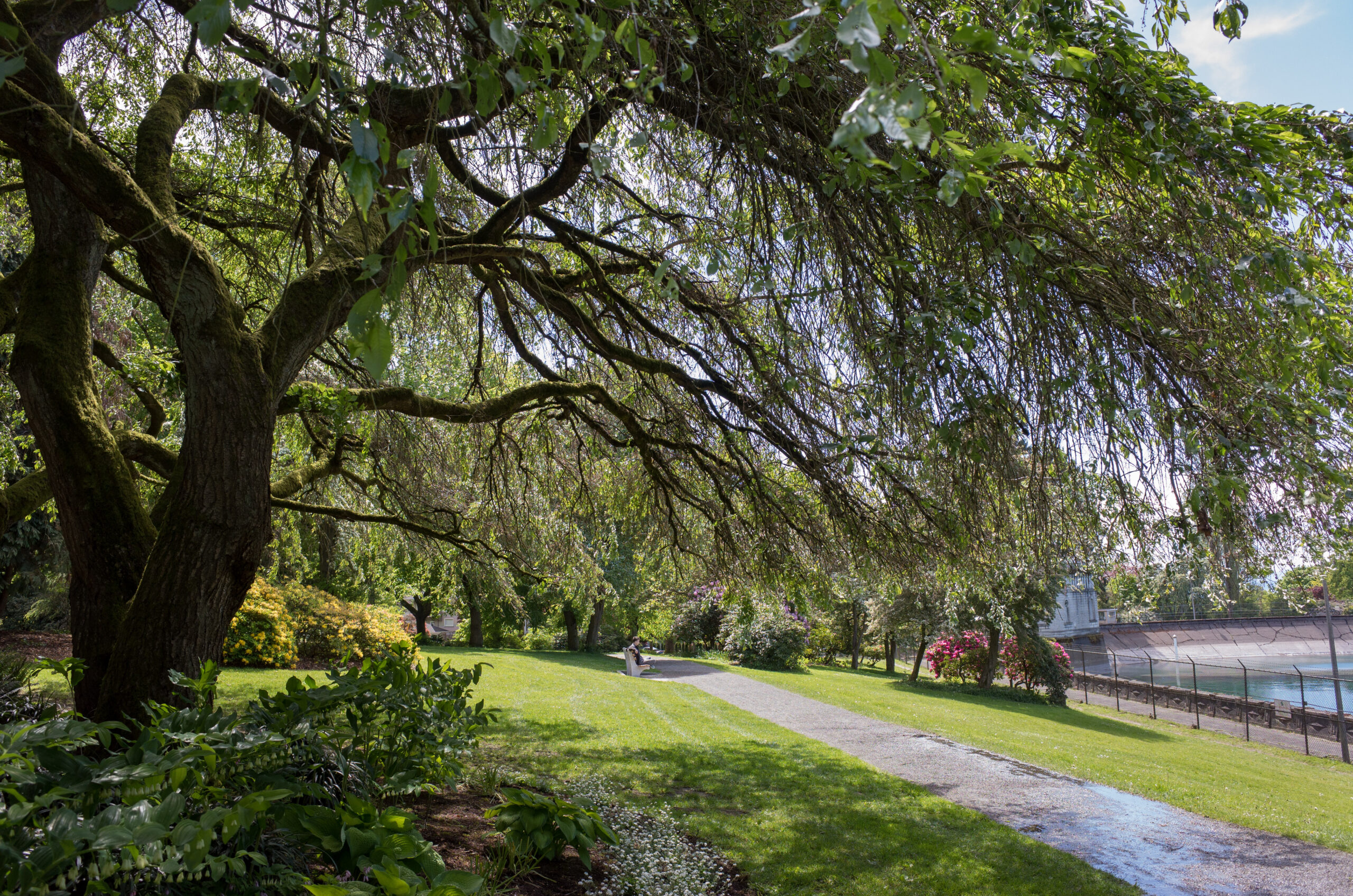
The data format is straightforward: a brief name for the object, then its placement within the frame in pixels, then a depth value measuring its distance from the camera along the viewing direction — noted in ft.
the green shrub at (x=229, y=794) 6.79
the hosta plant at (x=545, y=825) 14.44
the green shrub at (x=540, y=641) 99.91
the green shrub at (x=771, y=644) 76.79
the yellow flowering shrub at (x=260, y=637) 41.09
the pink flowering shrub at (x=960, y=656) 74.69
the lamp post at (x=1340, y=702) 49.08
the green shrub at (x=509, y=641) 97.40
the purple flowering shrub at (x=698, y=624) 90.84
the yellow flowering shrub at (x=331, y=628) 47.52
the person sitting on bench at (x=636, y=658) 66.54
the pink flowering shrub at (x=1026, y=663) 70.28
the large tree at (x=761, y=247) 9.02
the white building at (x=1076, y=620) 134.00
